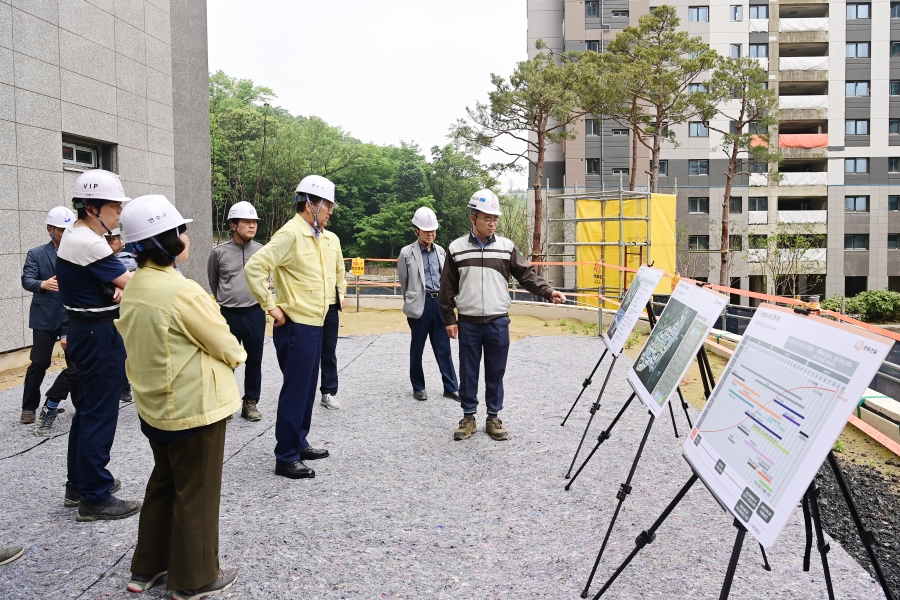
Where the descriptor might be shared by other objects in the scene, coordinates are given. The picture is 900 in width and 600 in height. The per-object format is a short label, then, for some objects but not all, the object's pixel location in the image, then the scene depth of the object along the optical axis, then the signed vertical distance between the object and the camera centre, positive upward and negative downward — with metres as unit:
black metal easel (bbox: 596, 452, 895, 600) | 2.27 -0.98
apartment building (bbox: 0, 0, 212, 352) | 9.38 +2.71
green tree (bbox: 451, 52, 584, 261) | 26.95 +6.78
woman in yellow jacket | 2.94 -0.48
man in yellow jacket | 4.67 -0.24
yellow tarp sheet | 17.36 +0.93
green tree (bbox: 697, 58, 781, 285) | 27.45 +7.31
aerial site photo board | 3.41 -0.40
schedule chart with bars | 2.11 -0.49
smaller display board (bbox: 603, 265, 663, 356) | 4.84 -0.27
